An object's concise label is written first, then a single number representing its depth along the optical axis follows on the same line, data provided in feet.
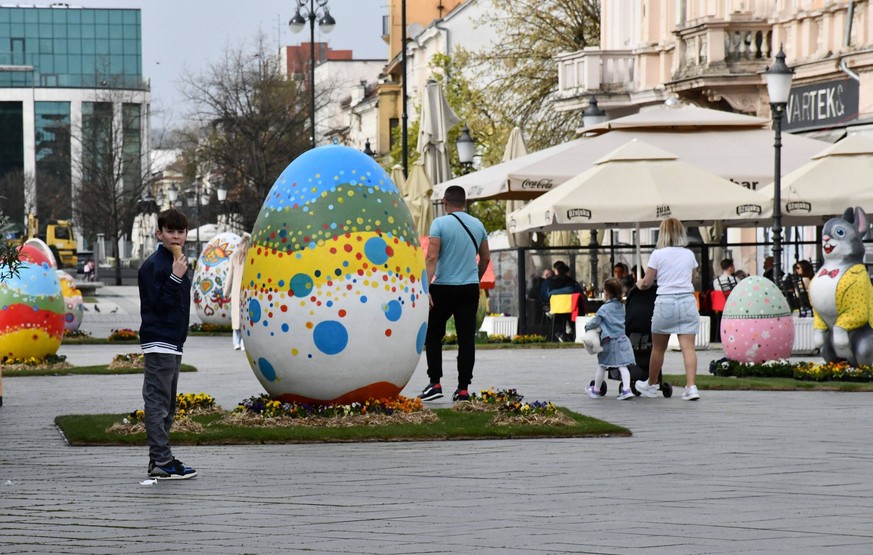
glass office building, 487.20
